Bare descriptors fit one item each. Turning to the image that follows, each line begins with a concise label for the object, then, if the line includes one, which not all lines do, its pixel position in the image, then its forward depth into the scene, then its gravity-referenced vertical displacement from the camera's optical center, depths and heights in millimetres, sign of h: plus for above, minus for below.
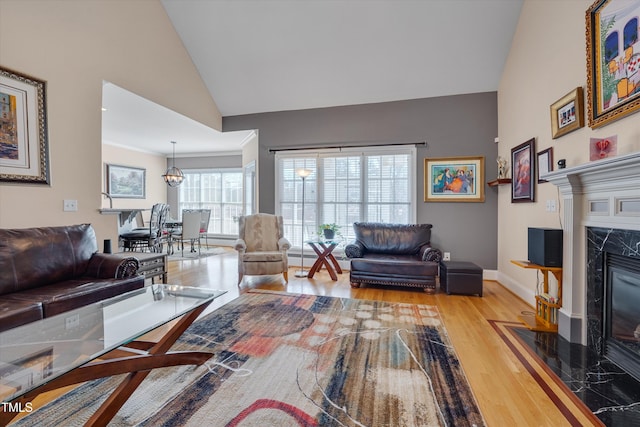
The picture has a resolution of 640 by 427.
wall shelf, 3951 +422
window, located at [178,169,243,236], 8023 +480
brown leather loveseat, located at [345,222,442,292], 3836 -681
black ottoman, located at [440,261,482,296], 3633 -898
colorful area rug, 1501 -1101
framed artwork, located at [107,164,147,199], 6863 +772
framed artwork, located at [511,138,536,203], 3344 +493
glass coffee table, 1127 -660
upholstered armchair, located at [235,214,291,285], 4051 -550
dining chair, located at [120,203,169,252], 5203 -425
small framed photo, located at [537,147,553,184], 2977 +538
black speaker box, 2541 -341
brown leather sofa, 2035 -552
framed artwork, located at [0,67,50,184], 2592 +801
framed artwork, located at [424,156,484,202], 4527 +520
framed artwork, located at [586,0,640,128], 1911 +1114
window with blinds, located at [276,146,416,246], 4922 +420
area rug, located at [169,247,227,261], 6090 -992
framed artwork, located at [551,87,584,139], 2479 +914
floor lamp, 4543 -786
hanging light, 6660 +842
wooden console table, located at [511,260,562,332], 2570 -932
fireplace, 1904 -637
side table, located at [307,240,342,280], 4492 -742
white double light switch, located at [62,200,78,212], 3057 +75
